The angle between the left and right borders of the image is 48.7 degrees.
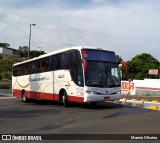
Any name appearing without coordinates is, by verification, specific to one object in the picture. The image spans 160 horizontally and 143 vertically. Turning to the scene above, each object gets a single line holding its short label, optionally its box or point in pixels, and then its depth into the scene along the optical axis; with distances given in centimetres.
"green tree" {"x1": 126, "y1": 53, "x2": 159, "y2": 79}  4348
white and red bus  903
